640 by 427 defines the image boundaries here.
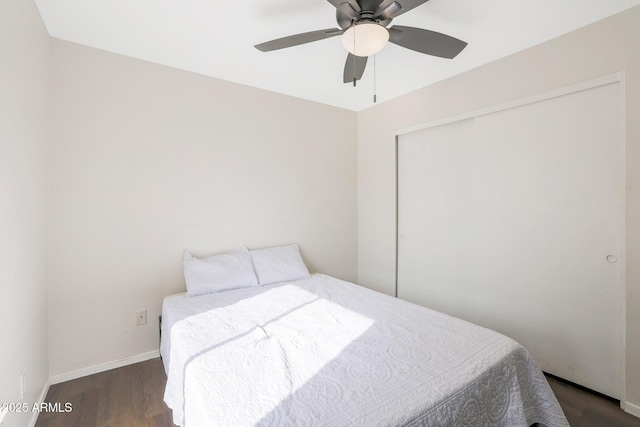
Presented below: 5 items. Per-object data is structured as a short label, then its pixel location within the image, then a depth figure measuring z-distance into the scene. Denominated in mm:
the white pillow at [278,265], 2668
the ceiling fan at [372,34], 1345
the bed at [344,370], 1077
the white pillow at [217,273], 2328
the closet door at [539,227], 1887
